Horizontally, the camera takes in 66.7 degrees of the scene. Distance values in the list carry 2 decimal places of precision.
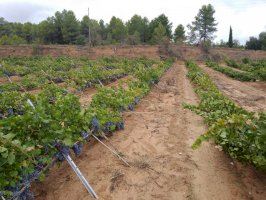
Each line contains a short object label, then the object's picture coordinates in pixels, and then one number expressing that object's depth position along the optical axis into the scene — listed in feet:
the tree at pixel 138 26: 133.27
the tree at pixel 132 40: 97.74
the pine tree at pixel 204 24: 132.52
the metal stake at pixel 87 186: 9.74
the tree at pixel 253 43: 121.92
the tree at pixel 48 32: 126.48
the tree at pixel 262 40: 115.52
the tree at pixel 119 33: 126.12
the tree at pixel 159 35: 88.07
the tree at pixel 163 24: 126.61
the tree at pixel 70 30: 121.50
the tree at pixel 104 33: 145.71
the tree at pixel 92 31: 106.57
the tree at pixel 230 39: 125.43
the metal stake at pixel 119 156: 11.98
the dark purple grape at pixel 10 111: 17.26
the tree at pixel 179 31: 129.66
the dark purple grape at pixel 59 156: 10.30
